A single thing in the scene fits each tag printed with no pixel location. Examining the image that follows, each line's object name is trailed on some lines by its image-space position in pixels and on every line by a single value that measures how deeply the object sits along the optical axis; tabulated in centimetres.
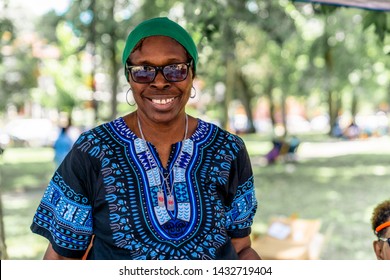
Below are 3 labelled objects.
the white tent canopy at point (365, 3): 333
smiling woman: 198
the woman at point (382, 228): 244
